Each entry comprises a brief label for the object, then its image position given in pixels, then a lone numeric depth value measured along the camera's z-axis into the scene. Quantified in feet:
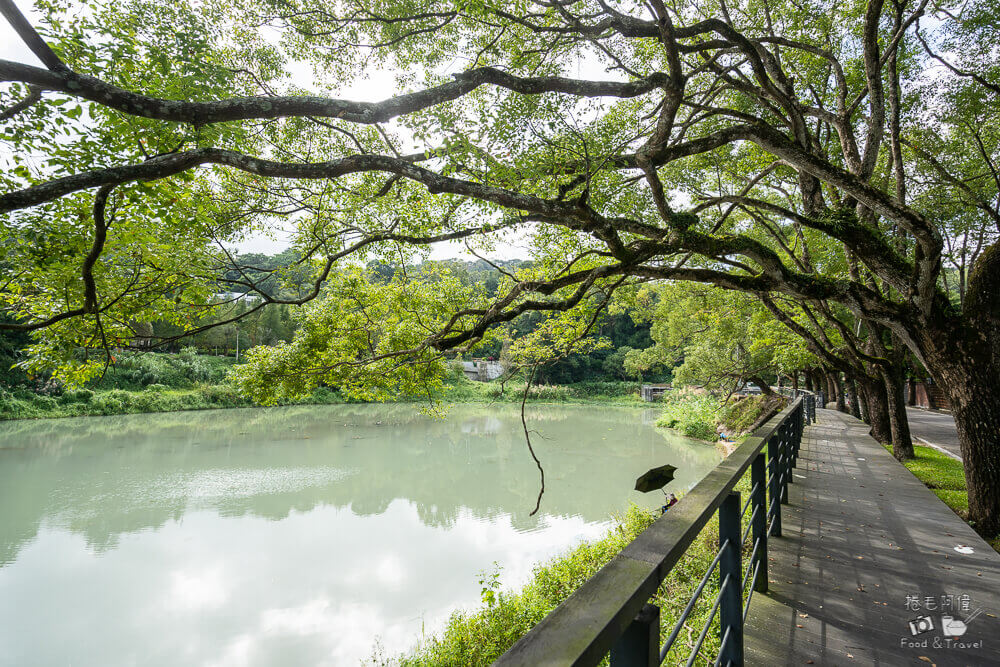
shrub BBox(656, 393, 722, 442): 57.57
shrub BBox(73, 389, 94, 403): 68.93
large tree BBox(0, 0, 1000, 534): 9.07
